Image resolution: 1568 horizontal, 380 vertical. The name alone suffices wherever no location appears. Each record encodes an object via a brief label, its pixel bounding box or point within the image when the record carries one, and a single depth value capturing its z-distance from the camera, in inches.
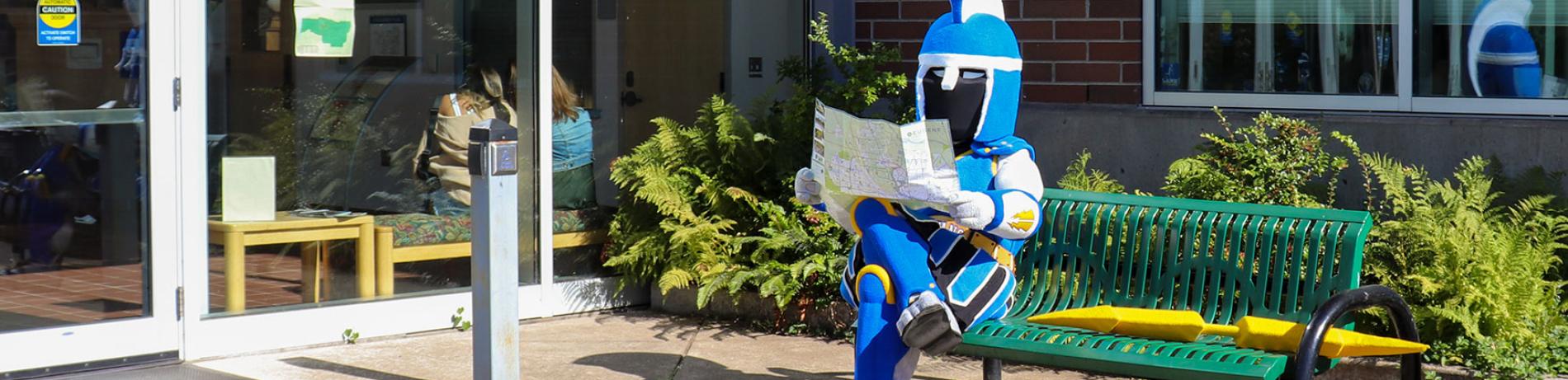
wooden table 258.8
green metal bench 189.0
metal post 204.1
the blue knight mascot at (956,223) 188.7
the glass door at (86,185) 238.5
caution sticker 237.8
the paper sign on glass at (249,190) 257.9
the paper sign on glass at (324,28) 261.4
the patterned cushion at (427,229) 279.9
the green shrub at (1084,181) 260.8
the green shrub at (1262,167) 242.5
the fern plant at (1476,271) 221.5
